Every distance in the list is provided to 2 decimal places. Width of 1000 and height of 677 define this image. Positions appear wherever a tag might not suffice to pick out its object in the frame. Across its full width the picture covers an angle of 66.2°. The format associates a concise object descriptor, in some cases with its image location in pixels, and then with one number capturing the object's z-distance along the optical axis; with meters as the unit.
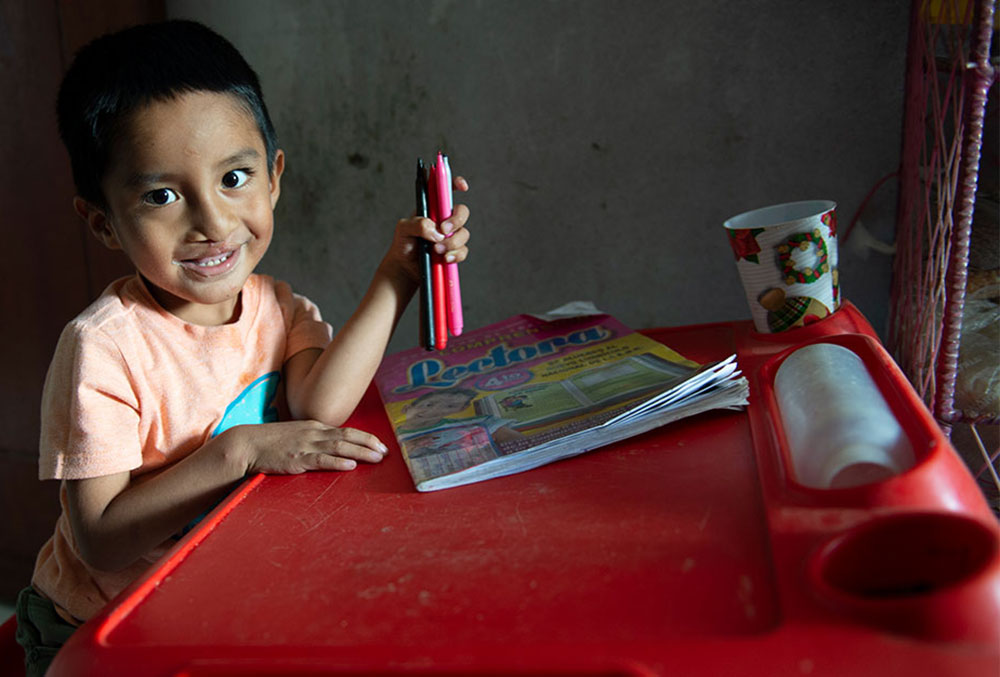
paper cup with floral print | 0.83
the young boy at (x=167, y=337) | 0.74
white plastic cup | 0.48
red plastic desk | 0.37
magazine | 0.65
